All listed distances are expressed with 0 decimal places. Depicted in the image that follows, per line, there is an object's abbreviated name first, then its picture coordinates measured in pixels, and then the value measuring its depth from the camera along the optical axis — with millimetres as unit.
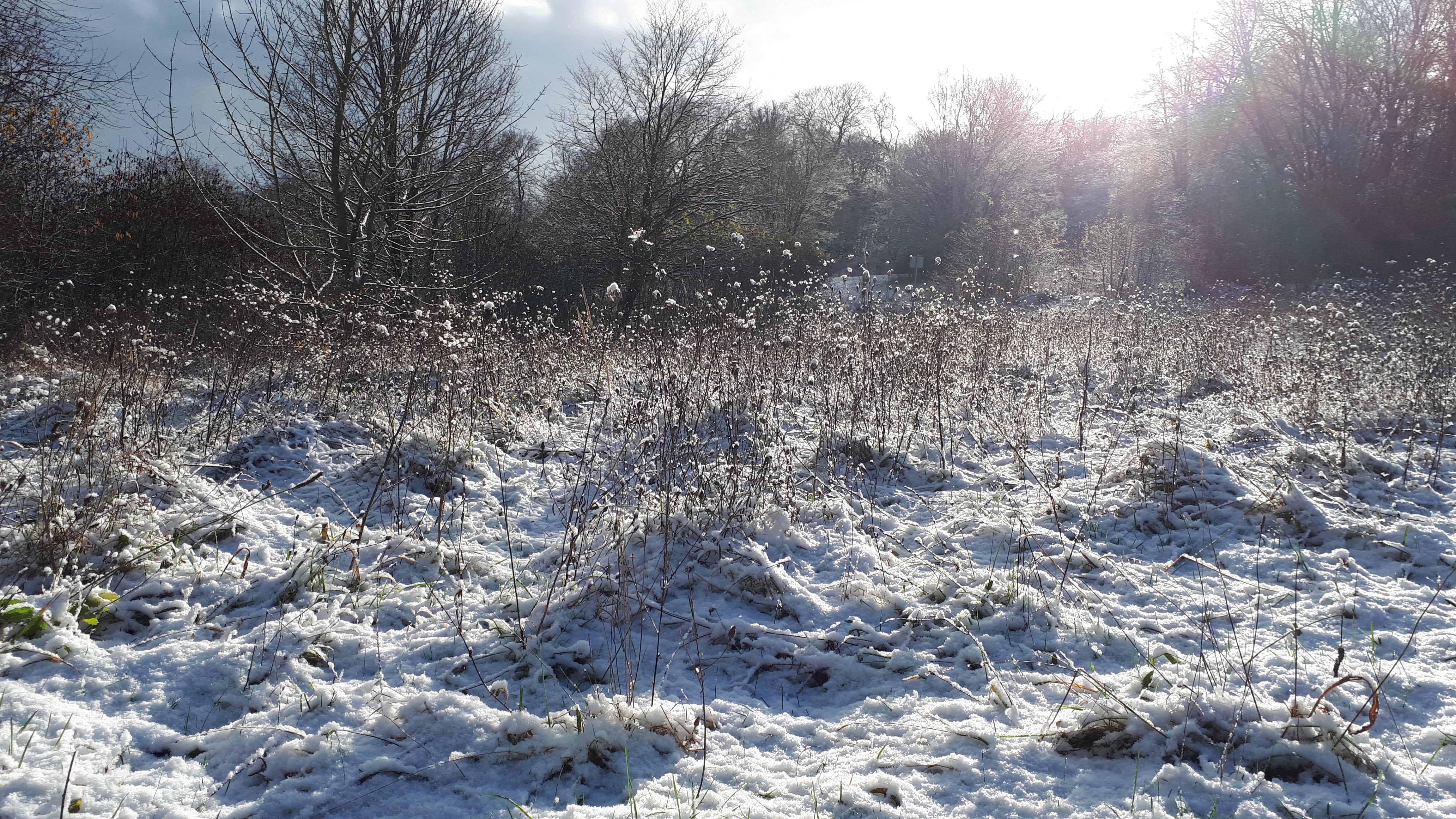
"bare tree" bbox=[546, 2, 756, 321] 14578
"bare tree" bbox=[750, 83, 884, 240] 26766
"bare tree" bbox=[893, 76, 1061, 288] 27859
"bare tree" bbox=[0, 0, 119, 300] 7402
